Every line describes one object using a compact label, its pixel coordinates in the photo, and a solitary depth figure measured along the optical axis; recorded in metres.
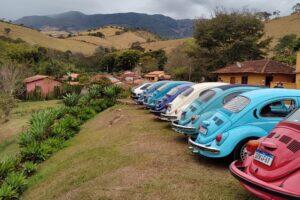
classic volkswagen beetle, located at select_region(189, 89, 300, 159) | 5.64
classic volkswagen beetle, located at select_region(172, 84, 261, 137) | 7.12
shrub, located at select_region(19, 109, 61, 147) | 10.34
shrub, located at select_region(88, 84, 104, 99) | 17.12
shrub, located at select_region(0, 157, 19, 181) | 8.04
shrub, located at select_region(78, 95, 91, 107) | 15.99
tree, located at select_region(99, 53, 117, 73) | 60.61
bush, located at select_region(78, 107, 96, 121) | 14.38
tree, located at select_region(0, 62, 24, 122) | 24.40
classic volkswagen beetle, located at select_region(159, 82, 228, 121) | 8.95
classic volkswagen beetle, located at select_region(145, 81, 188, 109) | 12.00
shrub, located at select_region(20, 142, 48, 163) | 9.44
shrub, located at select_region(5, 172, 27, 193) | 7.24
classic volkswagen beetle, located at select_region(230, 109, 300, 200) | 3.68
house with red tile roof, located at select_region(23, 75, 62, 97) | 37.35
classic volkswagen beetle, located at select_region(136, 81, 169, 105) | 13.68
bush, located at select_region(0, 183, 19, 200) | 6.59
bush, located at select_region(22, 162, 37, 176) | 8.53
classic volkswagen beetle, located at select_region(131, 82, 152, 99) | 16.21
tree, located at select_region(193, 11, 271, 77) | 31.31
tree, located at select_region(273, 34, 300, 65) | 30.17
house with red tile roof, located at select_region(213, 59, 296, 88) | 23.83
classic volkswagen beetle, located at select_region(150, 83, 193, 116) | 10.43
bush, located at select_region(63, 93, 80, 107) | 15.46
